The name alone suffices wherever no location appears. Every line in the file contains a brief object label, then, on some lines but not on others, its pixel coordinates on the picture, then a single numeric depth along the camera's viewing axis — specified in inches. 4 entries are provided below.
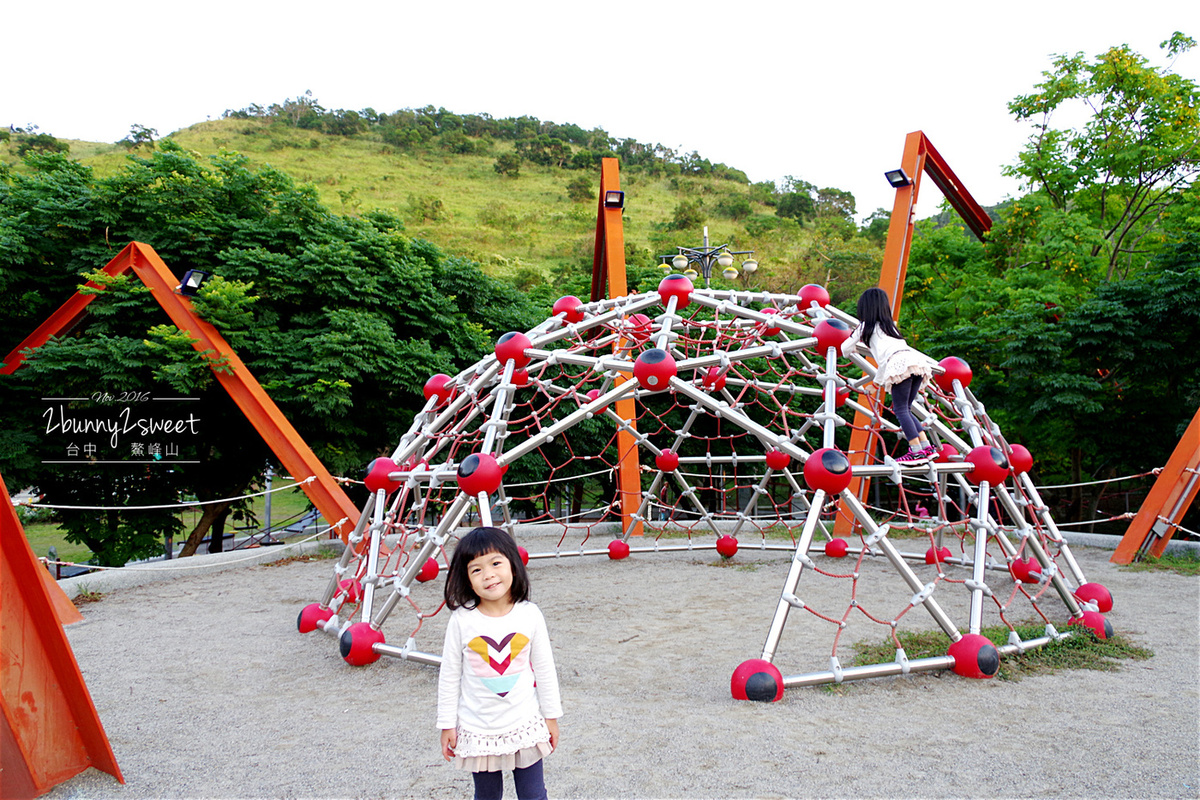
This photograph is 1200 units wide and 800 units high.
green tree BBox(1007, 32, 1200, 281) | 548.1
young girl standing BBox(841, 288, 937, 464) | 188.5
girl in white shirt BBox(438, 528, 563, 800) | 83.6
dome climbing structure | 163.9
